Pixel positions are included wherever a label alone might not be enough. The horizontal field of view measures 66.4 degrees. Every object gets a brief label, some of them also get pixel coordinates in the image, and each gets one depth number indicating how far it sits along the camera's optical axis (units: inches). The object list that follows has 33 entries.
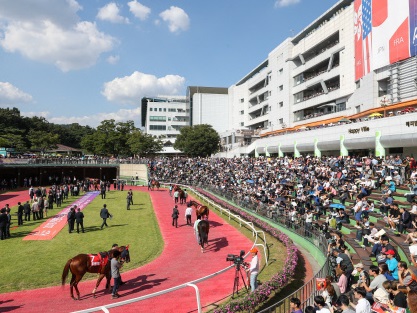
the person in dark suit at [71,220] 671.1
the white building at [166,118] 3826.3
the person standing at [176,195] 1000.2
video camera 350.3
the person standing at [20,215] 742.4
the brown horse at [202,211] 662.7
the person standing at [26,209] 779.4
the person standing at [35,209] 805.9
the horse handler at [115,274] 372.5
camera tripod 353.0
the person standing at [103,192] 1170.6
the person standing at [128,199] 954.0
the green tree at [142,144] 2709.2
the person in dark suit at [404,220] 455.2
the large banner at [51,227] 654.5
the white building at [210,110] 3570.4
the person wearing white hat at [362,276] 297.5
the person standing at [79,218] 669.9
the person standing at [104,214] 717.9
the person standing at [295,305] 237.3
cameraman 352.2
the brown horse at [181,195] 1026.9
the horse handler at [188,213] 724.0
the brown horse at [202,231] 545.0
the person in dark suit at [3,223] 620.7
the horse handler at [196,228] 551.6
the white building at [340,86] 1064.8
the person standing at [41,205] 821.2
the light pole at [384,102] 1144.9
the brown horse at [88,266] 377.4
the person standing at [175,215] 714.2
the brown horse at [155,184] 1411.2
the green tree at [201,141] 2792.8
